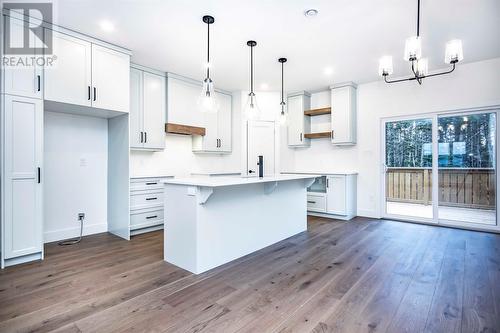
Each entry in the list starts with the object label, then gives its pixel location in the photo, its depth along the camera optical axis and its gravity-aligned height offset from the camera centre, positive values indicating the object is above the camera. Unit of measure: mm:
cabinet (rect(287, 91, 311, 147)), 5930 +1123
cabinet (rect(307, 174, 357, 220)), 5062 -588
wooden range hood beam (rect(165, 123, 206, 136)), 4590 +710
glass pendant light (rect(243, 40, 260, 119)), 3381 +776
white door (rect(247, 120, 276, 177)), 5805 +533
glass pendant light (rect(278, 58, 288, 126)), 3818 +731
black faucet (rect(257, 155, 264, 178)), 3498 +20
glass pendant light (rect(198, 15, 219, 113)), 2904 +798
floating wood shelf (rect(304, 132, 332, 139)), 5645 +721
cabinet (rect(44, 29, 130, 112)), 3119 +1190
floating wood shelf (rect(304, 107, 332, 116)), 5649 +1248
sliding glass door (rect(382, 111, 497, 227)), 4301 -23
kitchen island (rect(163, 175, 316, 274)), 2641 -606
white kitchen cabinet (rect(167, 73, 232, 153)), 4719 +1036
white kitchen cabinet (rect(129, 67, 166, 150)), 4184 +971
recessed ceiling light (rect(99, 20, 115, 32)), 3037 +1699
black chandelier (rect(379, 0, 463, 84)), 2352 +1124
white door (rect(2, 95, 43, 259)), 2773 -99
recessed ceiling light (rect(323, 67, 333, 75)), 4520 +1732
